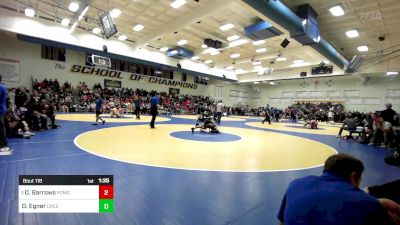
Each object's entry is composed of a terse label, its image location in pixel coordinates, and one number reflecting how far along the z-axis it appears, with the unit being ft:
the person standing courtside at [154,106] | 34.22
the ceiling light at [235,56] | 71.15
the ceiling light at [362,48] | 53.42
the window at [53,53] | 63.67
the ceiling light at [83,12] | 37.17
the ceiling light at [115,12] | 39.98
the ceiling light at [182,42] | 61.92
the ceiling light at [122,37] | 60.47
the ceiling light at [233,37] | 53.42
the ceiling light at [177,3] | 36.68
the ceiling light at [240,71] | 97.54
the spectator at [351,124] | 33.19
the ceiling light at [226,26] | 45.80
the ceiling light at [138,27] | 51.11
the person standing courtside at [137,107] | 50.09
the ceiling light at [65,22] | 49.53
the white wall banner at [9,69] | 55.62
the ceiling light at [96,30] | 56.29
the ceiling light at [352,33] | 43.46
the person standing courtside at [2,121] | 15.75
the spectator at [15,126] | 21.32
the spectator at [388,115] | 29.30
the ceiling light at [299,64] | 76.84
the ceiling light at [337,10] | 31.91
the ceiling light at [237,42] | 56.07
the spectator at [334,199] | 3.34
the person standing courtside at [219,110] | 49.48
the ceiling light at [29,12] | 43.06
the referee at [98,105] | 34.65
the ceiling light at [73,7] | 37.47
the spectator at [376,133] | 28.76
